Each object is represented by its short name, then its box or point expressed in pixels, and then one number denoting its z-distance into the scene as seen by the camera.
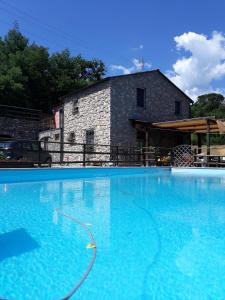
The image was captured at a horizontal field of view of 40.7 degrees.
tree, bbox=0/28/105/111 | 27.88
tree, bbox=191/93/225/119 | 43.00
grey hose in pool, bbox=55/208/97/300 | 2.17
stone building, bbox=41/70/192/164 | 17.20
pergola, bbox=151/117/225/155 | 14.30
